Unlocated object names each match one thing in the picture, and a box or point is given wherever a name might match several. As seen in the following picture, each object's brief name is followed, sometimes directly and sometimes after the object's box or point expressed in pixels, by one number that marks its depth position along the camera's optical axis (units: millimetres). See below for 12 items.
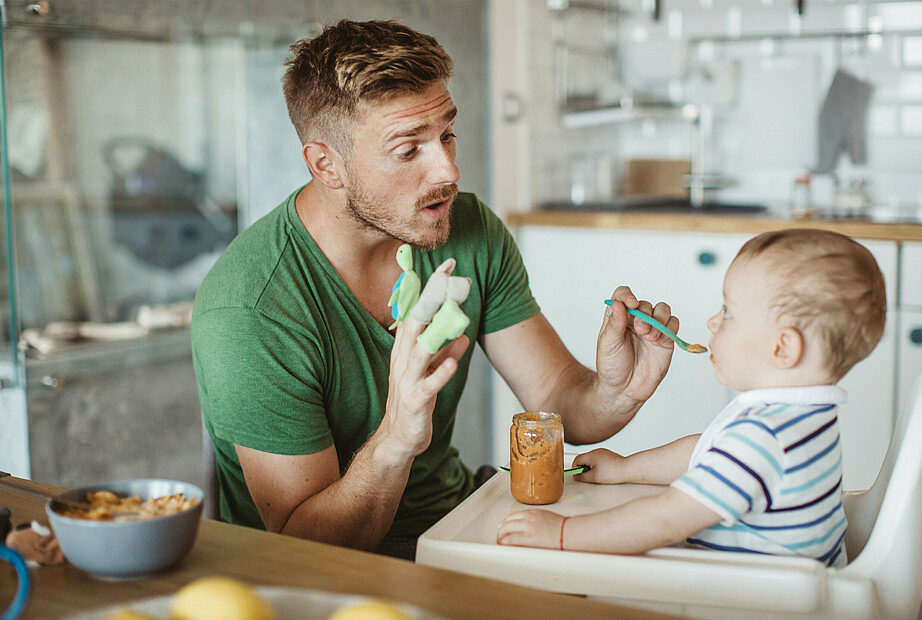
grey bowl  749
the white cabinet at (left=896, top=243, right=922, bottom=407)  2477
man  1267
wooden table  722
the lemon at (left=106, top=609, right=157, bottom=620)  630
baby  963
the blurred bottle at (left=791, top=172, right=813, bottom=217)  3359
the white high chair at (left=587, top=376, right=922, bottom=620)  888
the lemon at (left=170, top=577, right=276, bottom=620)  638
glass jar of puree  1121
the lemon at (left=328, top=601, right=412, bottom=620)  607
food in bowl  814
